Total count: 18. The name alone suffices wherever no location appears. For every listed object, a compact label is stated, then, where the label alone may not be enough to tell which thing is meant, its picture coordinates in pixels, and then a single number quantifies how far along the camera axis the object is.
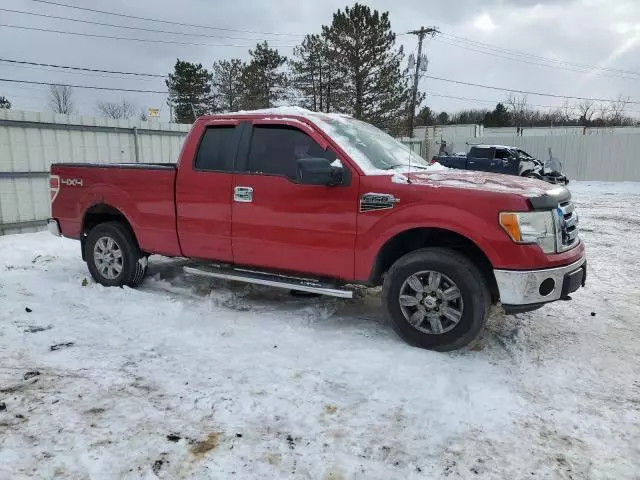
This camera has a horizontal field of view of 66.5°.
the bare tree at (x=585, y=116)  68.00
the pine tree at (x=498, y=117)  69.93
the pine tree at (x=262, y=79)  35.34
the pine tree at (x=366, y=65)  27.58
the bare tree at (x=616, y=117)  67.05
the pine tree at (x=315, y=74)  28.67
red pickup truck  3.71
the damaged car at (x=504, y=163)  19.16
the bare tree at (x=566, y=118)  73.47
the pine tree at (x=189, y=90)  40.31
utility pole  30.72
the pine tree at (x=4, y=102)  52.19
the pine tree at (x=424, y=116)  39.78
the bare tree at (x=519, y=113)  71.00
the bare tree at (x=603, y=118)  67.68
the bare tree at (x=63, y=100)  56.81
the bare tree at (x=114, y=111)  59.50
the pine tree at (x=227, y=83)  39.47
